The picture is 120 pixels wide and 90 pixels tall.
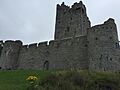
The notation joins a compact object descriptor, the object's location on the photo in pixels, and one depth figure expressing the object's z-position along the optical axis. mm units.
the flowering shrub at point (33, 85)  5368
